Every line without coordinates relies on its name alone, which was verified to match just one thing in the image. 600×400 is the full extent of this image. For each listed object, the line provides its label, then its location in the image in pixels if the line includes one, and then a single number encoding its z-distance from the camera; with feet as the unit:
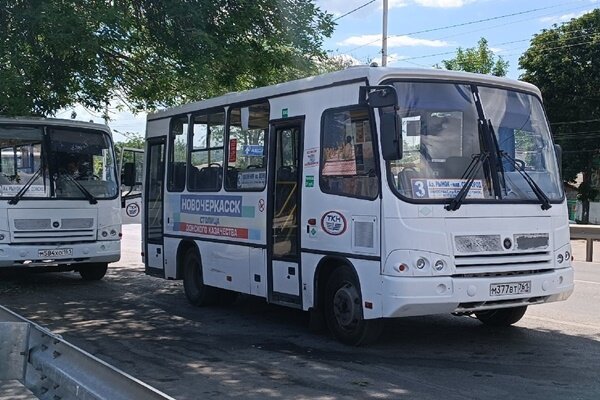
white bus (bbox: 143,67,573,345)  23.80
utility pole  97.14
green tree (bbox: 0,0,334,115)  39.75
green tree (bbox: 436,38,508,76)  180.04
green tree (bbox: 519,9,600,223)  134.72
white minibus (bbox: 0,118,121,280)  42.42
